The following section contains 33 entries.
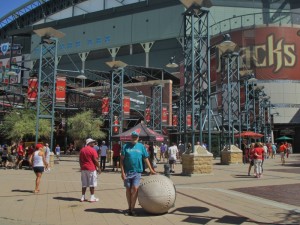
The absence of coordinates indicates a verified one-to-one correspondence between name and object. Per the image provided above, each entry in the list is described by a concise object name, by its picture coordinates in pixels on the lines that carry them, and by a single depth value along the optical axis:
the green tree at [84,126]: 49.03
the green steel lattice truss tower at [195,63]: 19.80
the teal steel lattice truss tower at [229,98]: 28.70
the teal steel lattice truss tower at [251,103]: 36.12
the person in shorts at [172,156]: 20.50
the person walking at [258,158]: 17.09
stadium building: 52.61
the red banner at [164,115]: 43.84
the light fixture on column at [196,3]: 19.60
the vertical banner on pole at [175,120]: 53.08
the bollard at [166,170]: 10.83
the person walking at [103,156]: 22.14
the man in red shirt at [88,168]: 10.30
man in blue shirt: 8.62
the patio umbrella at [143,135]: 20.09
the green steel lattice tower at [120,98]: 30.26
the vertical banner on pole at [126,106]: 36.91
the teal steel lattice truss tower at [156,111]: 42.69
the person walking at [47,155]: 20.71
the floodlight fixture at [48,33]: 23.58
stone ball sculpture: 8.49
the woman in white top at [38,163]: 12.17
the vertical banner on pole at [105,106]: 34.79
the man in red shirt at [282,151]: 27.49
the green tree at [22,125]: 43.84
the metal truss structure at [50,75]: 23.41
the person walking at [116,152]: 21.30
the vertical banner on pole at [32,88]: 24.67
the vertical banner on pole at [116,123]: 33.19
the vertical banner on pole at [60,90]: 25.66
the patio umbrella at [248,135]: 32.19
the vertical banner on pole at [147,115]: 44.25
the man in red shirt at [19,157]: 22.86
